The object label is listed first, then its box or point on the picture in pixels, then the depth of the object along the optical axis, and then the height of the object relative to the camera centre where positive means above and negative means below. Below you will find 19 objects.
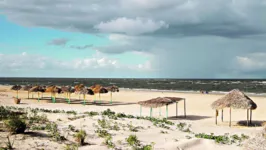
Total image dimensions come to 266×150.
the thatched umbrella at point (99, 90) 38.06 -1.63
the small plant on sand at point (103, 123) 13.91 -2.22
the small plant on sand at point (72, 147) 9.18 -2.31
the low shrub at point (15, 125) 10.44 -1.74
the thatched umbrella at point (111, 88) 41.65 -1.57
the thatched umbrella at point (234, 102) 20.00 -1.63
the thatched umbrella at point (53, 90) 37.81 -1.64
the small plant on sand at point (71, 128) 12.64 -2.22
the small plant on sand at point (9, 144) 9.07 -2.13
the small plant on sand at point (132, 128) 13.89 -2.44
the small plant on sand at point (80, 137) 10.55 -2.16
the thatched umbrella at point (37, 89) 38.31 -1.56
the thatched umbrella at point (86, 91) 34.53 -1.61
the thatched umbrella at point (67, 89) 37.95 -1.60
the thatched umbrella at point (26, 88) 41.70 -1.55
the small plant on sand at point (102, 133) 12.14 -2.34
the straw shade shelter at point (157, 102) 22.47 -1.87
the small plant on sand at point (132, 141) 10.84 -2.36
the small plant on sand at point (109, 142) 10.52 -2.39
